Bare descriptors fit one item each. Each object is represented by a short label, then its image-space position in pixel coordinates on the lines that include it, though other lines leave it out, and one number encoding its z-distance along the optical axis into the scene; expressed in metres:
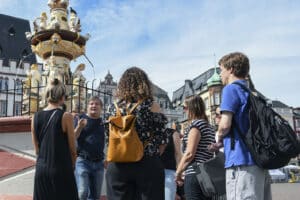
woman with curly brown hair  3.11
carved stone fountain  8.33
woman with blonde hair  3.60
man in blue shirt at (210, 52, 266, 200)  2.99
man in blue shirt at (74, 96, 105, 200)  5.12
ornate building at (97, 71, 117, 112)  58.49
